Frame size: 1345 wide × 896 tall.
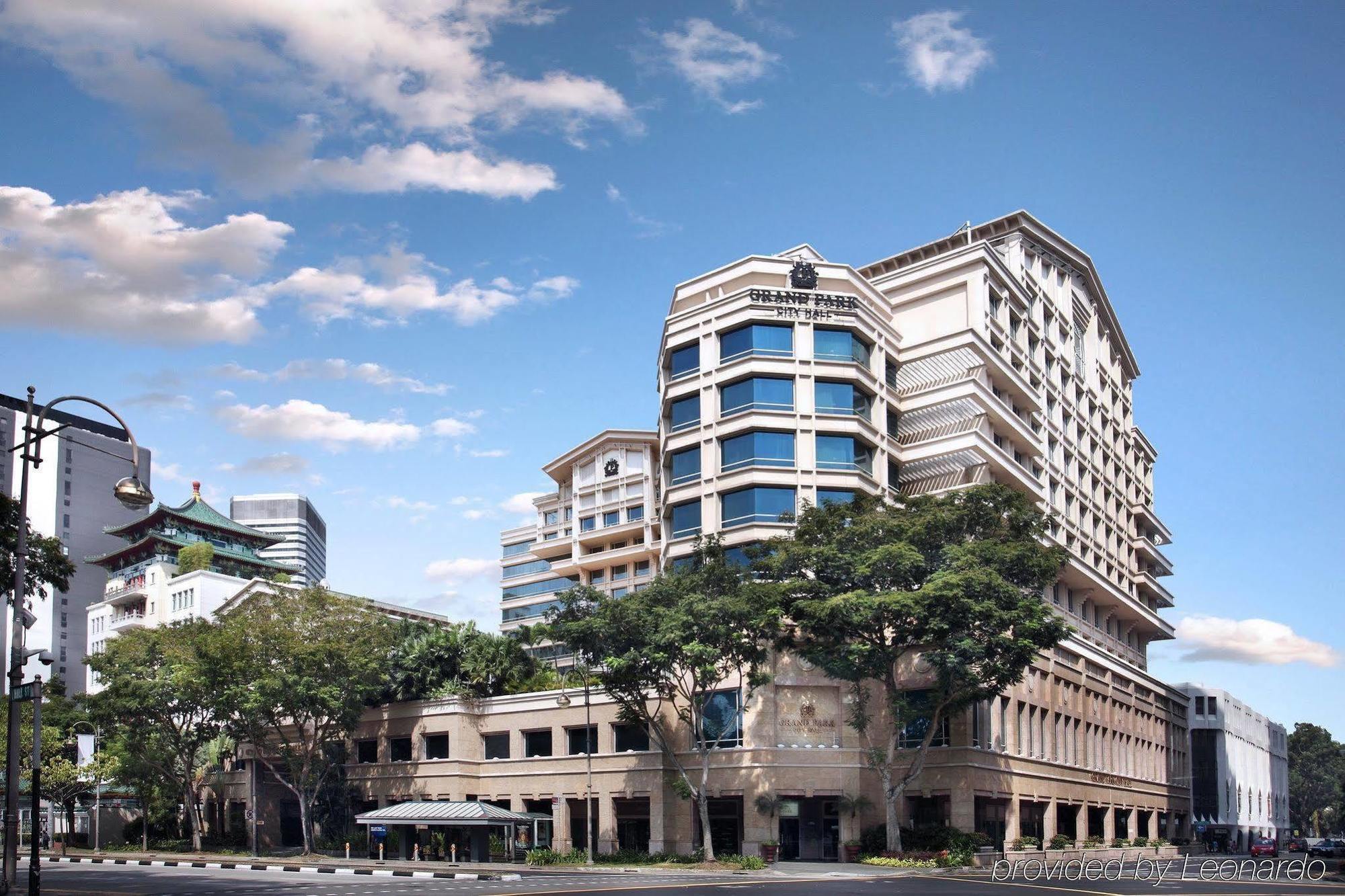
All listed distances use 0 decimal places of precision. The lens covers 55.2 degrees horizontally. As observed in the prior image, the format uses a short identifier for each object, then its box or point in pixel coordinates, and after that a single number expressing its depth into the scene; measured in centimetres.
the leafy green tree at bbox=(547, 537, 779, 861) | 5591
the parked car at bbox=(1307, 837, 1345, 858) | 7994
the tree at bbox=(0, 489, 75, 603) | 3088
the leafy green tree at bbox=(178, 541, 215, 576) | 11500
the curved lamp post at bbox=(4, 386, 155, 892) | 2681
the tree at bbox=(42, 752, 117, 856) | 7681
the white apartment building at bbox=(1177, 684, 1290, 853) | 11600
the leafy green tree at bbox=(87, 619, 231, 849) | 6881
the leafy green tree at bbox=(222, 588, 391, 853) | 6688
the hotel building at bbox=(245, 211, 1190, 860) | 6319
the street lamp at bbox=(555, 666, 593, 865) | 5650
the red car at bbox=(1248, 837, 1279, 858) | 8450
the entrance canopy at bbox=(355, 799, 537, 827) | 5797
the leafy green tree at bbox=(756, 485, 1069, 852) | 5378
